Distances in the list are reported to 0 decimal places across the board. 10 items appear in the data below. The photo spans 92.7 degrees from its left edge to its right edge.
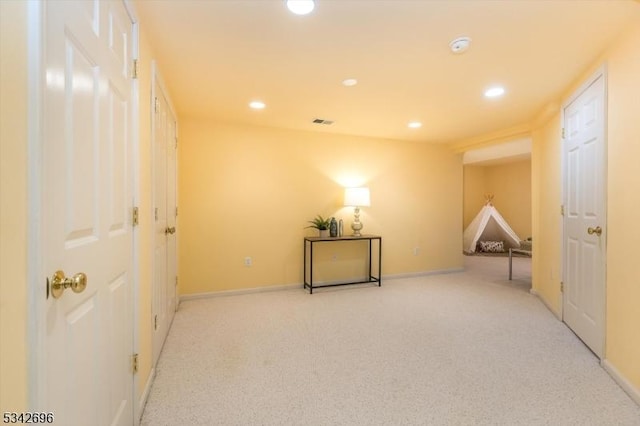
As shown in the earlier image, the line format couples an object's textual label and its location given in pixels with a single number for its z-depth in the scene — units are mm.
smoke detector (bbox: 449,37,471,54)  1989
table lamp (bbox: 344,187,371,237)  4242
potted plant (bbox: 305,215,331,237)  4172
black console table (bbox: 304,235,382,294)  4023
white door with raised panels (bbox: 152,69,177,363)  2191
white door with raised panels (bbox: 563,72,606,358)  2225
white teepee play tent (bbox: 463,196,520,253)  6868
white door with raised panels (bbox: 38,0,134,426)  828
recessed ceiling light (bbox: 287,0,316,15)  1645
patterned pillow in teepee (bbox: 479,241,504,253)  7191
